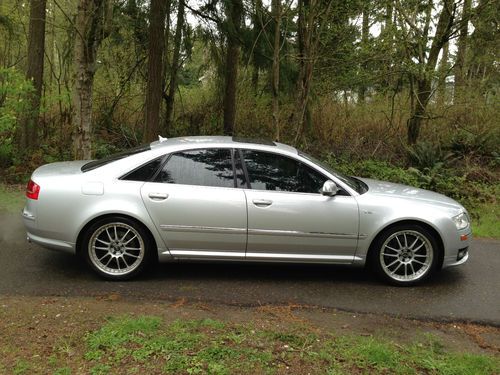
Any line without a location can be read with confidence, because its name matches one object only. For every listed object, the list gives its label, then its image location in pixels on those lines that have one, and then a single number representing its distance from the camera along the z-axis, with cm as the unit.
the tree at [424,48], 1129
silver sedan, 500
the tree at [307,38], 966
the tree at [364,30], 1050
